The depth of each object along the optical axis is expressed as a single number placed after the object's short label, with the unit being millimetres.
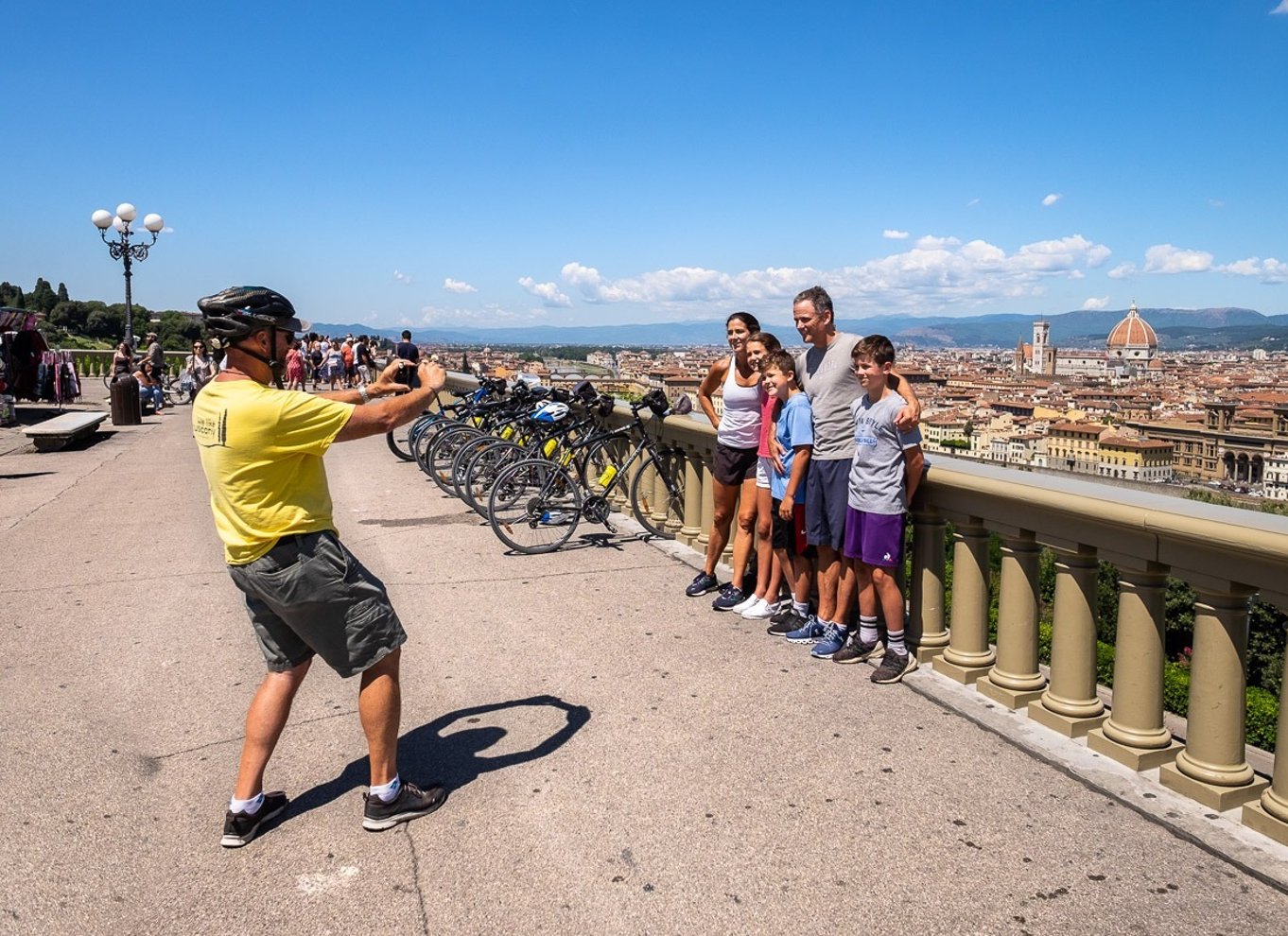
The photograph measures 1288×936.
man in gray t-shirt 5336
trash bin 20391
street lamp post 26372
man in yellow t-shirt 3209
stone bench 15234
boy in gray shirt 4898
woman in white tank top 6340
